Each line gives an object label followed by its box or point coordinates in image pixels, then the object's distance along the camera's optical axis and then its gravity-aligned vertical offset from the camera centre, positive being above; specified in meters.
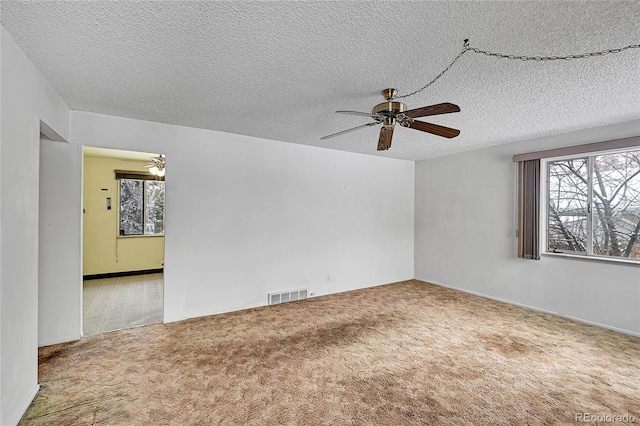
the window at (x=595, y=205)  3.30 +0.12
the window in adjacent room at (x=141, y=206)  5.89 +0.11
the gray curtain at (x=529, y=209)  3.94 +0.07
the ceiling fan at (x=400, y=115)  2.14 +0.80
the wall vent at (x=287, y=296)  4.22 -1.30
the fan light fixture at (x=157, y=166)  4.39 +0.74
